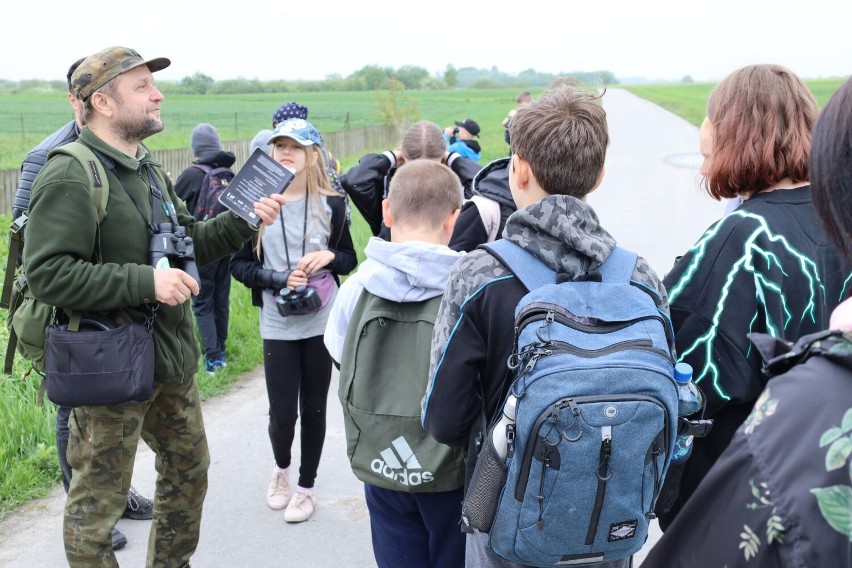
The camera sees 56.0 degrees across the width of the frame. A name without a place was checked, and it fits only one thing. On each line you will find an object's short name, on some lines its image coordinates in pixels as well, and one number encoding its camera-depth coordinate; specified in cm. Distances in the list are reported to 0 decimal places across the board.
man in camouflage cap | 268
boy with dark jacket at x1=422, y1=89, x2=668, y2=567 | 204
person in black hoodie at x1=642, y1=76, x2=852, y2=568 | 93
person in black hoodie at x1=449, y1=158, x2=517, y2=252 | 355
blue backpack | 182
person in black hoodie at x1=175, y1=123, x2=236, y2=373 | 620
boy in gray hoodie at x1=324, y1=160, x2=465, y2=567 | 242
